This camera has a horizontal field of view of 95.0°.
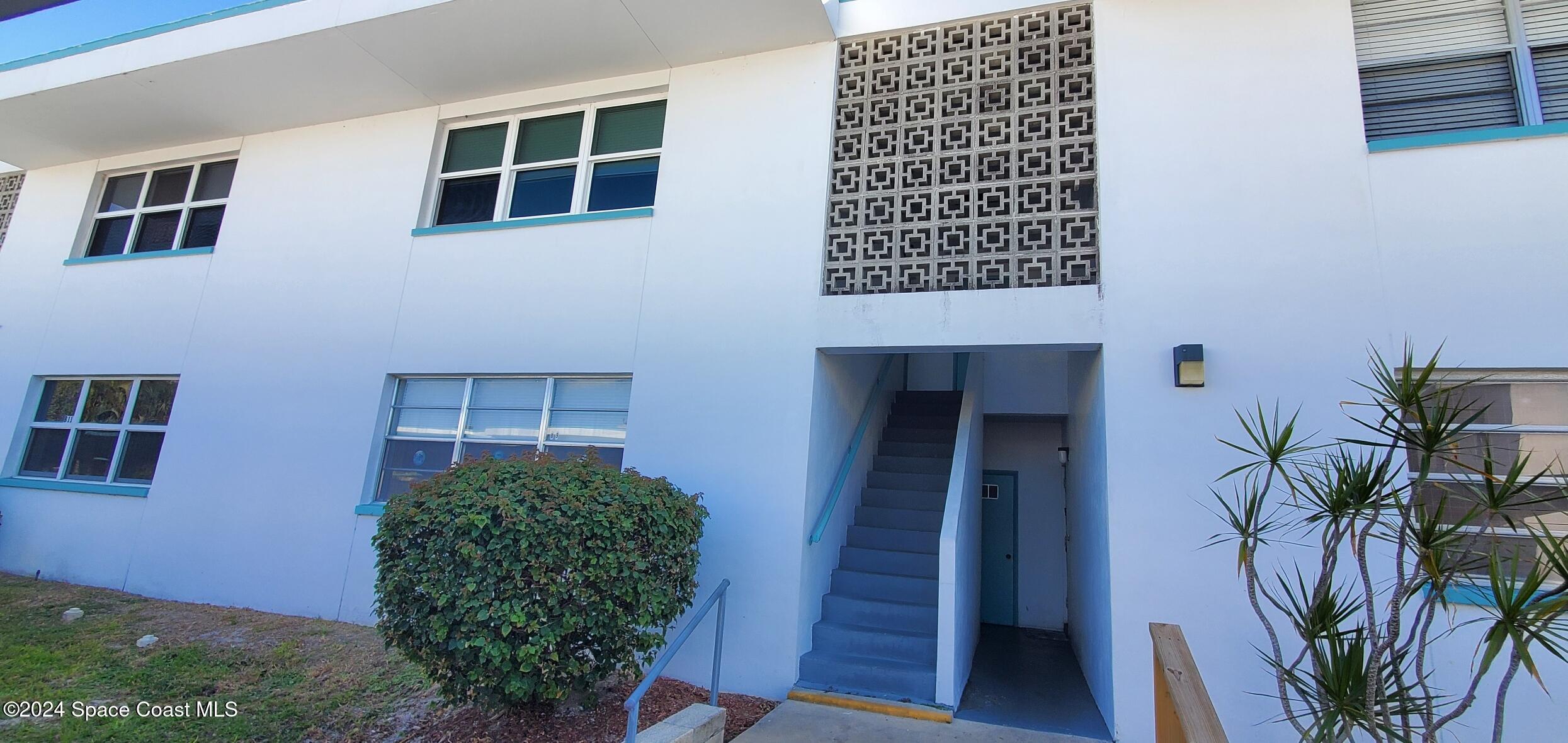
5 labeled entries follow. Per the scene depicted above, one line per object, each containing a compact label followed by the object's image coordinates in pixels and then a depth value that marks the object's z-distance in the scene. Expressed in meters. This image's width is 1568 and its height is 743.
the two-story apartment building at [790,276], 4.65
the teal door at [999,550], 8.51
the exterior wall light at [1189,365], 4.62
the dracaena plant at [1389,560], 2.67
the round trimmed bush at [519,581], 3.85
